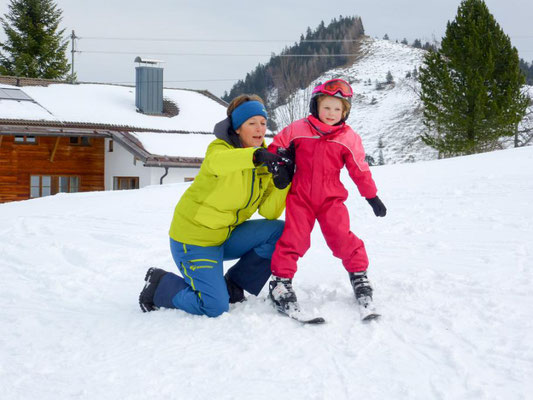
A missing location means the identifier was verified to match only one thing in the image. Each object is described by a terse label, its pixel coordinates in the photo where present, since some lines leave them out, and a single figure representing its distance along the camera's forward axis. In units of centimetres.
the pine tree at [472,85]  2469
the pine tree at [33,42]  3269
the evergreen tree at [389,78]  11181
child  341
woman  329
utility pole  3527
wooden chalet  1950
